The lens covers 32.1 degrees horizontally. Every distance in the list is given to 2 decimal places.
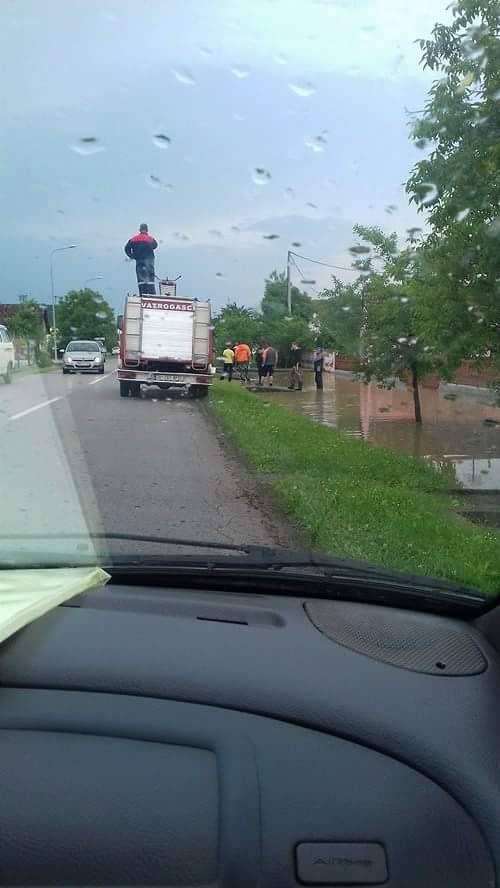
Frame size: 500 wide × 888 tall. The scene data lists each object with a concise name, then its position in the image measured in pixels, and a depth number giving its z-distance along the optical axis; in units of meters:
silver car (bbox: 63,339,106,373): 11.55
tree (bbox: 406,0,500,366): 6.32
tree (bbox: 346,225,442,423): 8.95
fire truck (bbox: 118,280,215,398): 16.22
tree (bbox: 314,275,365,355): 12.60
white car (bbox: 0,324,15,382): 13.87
